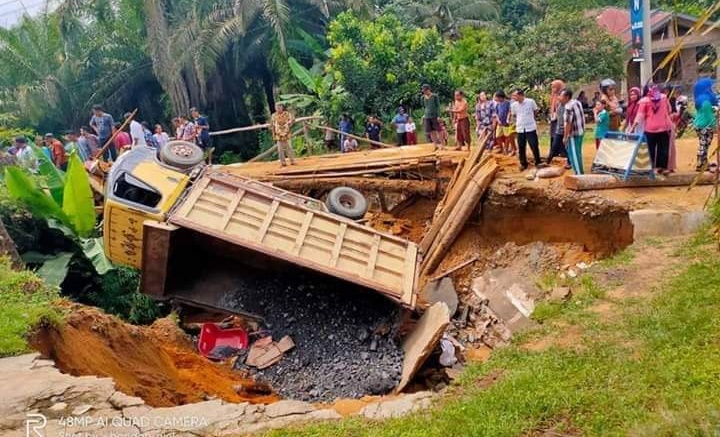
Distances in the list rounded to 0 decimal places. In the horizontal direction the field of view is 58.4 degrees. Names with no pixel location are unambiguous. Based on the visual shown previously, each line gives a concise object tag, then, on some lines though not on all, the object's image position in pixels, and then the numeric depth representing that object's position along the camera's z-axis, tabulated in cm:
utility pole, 1117
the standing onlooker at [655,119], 890
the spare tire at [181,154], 946
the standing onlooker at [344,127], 1627
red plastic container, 905
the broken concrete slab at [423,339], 753
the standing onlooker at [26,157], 1314
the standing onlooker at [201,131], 1508
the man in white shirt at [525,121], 1040
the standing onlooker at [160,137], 1468
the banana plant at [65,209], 1013
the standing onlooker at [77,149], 1473
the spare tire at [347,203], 1028
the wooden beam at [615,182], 916
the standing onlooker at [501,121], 1180
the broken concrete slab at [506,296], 908
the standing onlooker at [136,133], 1375
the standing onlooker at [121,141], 1412
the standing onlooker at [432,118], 1309
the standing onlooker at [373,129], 1590
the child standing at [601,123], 1031
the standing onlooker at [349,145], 1593
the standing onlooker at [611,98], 1080
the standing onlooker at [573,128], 965
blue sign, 1142
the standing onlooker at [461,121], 1238
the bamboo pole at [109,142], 1323
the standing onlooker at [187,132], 1510
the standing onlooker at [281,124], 1240
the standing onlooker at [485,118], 1267
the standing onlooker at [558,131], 1002
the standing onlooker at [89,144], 1489
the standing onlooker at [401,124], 1505
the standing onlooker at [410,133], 1504
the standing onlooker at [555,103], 1026
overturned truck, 830
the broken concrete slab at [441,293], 1030
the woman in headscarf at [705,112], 916
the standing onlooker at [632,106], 987
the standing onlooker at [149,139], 1453
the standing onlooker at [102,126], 1443
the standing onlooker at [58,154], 1469
